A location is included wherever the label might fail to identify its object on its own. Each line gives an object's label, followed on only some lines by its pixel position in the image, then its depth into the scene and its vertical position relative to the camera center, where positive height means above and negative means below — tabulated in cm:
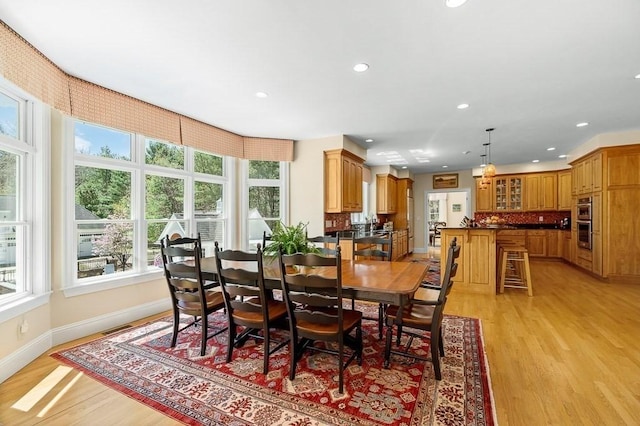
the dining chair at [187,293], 261 -70
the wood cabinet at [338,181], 520 +56
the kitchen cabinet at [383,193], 824 +51
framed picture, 935 +98
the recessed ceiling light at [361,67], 274 +133
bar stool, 466 -92
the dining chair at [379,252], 308 -47
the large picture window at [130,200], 334 +18
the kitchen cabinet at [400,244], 779 -86
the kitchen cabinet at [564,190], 774 +55
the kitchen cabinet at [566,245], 726 -81
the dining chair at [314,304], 206 -63
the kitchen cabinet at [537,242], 801 -82
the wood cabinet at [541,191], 805 +55
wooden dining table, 212 -53
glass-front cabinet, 850 +54
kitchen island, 472 -77
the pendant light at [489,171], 537 +72
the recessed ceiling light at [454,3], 190 +132
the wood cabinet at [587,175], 550 +72
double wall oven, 592 -21
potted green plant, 277 -27
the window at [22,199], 258 +14
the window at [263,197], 531 +29
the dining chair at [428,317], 224 -83
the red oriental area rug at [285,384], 190 -125
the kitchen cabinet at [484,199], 876 +37
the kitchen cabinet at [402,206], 905 +19
